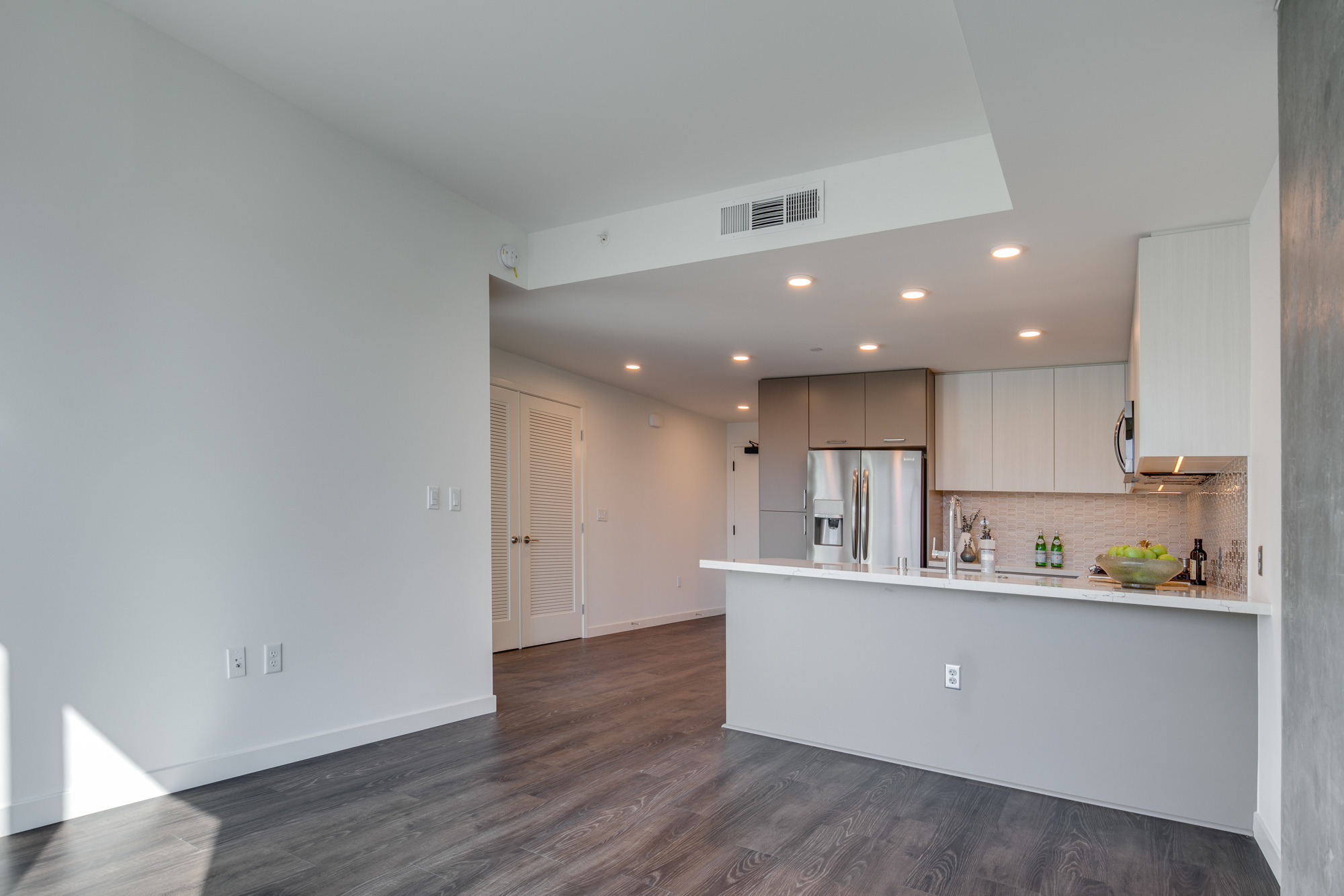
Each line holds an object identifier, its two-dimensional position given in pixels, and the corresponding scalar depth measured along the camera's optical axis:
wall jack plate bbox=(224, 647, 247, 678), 3.03
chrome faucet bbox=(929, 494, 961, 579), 3.41
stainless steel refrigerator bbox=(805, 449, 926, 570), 6.34
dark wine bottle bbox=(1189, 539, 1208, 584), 5.00
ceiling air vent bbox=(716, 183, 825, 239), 3.60
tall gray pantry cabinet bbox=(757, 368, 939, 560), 6.47
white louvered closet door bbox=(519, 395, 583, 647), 6.46
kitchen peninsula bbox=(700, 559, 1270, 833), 2.82
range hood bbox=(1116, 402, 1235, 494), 3.44
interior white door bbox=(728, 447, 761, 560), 9.47
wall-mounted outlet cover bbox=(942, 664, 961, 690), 3.36
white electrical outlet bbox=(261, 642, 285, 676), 3.16
